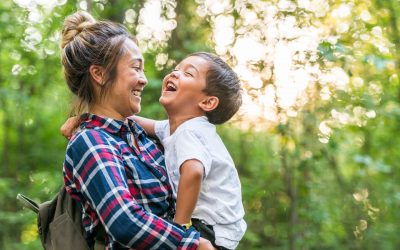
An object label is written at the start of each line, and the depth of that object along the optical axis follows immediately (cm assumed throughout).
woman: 192
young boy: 204
